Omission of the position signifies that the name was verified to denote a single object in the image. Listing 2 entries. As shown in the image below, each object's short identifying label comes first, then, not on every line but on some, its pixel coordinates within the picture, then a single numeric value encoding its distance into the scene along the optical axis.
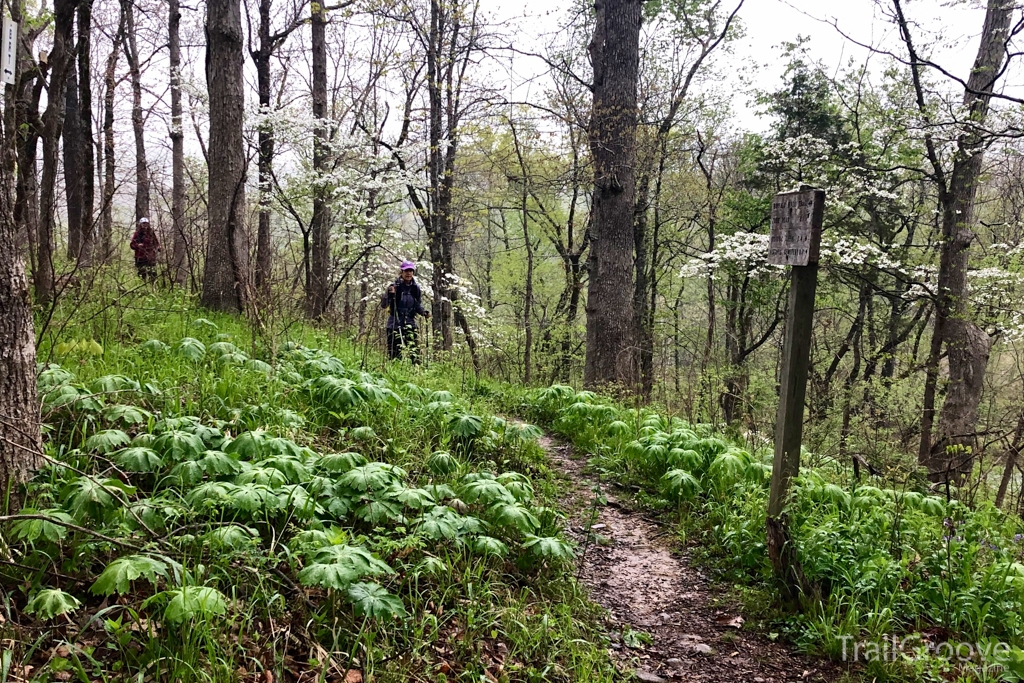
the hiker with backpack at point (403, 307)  8.81
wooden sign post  3.94
